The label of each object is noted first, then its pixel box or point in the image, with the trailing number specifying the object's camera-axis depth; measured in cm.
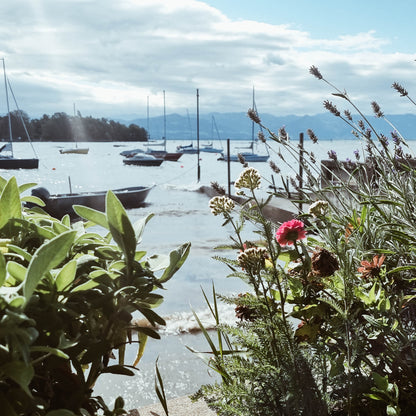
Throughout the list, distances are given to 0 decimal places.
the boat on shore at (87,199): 1822
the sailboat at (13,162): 5131
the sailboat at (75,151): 8735
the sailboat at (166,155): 6681
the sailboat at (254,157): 6525
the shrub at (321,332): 126
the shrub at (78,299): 66
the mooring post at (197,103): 4027
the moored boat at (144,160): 6128
